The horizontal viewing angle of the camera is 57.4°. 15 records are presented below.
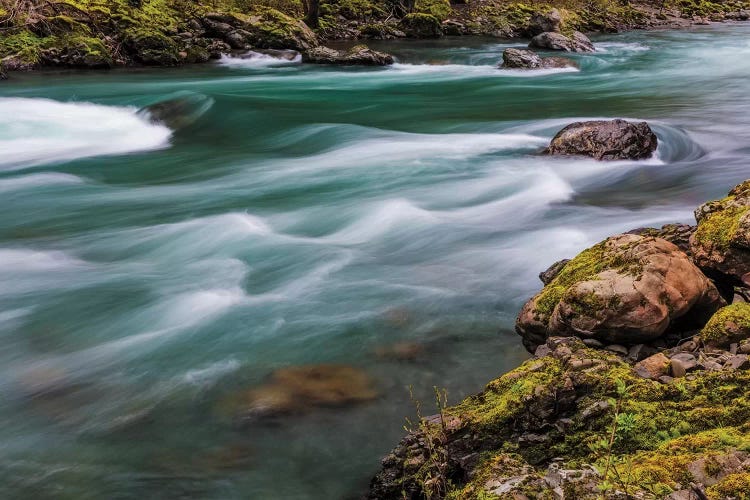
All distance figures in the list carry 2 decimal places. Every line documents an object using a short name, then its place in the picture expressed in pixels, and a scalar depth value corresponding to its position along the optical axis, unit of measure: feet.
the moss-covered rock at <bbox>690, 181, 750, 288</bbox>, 15.11
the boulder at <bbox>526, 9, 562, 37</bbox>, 98.32
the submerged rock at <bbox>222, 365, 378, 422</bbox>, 15.55
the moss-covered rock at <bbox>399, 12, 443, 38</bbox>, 96.99
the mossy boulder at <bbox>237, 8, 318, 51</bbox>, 79.66
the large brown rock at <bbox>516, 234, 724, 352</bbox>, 14.03
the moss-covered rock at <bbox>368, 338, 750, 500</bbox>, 8.68
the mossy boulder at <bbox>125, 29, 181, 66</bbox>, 70.90
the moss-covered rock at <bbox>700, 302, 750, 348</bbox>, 12.91
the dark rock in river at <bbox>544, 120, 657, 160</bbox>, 32.99
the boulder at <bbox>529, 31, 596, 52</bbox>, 82.74
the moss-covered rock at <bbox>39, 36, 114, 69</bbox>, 67.05
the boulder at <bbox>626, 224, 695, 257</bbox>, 17.58
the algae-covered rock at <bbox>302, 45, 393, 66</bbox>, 71.10
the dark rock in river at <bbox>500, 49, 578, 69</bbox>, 67.56
